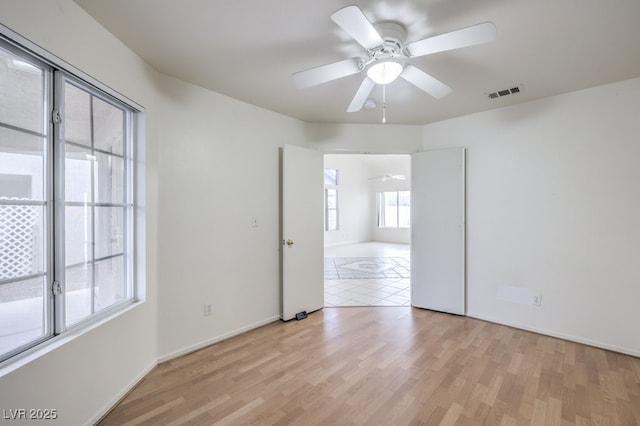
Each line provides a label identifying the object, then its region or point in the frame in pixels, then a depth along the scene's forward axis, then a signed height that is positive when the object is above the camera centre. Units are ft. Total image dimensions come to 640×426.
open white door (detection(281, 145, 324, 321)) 11.16 -0.81
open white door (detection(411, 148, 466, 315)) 11.63 -0.79
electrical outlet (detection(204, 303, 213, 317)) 9.04 -3.10
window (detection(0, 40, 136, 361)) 4.56 +0.18
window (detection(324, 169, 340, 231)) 31.30 +1.23
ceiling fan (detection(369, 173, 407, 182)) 31.31 +3.88
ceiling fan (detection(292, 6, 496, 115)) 4.54 +2.95
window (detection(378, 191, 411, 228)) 35.12 +0.30
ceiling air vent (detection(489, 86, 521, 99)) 9.05 +3.85
